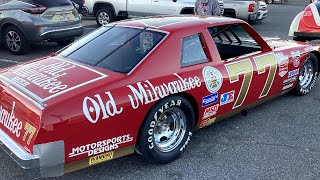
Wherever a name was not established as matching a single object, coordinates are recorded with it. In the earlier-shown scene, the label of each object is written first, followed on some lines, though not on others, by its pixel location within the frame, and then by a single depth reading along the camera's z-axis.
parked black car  13.32
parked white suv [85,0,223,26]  11.01
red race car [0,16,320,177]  2.64
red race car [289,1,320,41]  7.70
